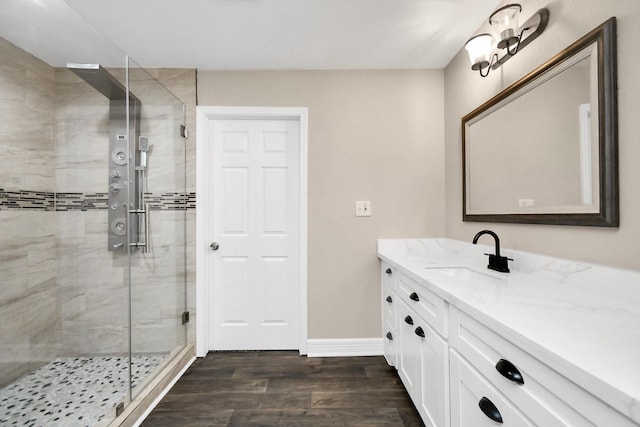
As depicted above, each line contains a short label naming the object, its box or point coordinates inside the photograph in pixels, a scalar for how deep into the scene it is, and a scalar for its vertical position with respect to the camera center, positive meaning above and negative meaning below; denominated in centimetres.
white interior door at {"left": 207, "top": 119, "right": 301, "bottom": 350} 225 -15
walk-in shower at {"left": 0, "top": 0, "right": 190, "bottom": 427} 137 -7
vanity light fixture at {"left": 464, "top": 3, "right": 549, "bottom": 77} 131 +95
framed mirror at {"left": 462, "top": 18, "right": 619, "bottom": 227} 100 +33
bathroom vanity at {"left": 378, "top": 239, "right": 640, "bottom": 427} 54 -33
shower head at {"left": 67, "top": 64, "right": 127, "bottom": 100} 163 +84
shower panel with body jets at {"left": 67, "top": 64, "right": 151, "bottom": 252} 168 +36
